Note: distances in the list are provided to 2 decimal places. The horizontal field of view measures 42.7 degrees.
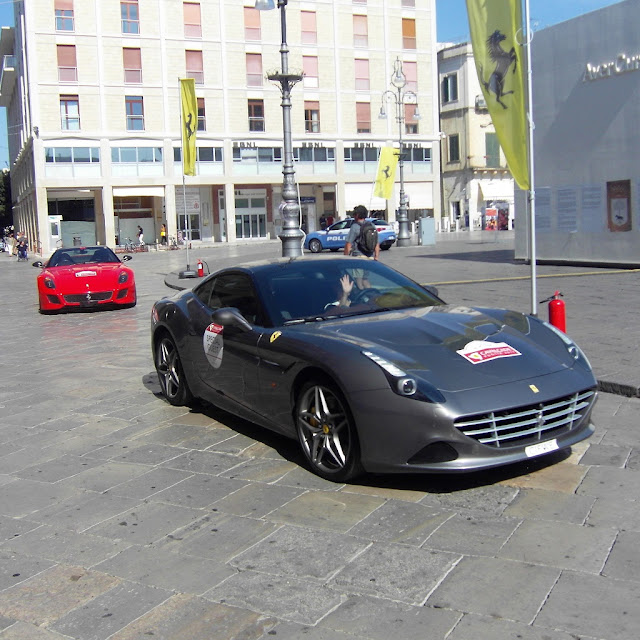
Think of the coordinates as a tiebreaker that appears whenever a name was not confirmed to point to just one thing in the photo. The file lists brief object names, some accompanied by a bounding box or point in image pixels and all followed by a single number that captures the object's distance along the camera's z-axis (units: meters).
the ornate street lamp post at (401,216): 35.41
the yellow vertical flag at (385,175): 33.28
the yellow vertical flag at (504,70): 8.48
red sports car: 15.10
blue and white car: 37.91
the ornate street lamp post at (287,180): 17.08
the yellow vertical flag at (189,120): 23.57
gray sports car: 4.30
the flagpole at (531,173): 8.34
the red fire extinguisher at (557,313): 7.51
